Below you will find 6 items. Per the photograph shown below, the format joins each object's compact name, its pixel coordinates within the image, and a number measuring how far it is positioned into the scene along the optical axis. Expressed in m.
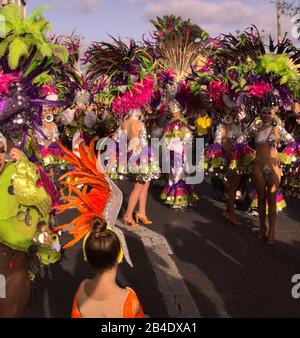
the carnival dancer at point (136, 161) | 7.61
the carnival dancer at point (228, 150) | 7.69
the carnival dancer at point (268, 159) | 6.49
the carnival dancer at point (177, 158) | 8.81
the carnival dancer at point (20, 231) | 3.09
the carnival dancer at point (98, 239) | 2.73
